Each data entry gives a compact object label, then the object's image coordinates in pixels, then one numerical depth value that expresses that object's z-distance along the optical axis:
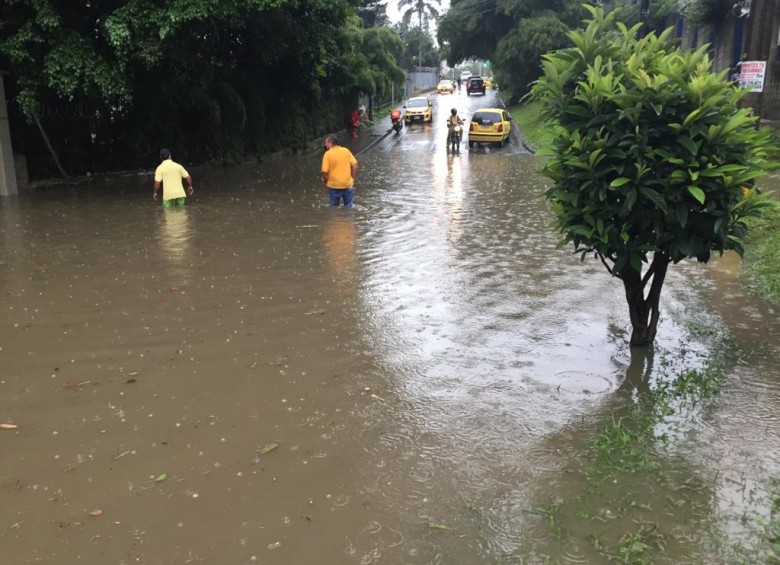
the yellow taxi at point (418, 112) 42.25
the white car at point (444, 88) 71.88
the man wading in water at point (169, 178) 12.92
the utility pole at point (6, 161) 14.56
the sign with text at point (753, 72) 17.53
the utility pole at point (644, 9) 18.64
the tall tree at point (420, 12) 91.88
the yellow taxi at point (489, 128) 29.45
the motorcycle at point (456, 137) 27.60
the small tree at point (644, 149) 4.50
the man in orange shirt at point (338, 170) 12.52
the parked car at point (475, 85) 64.94
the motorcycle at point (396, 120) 39.06
